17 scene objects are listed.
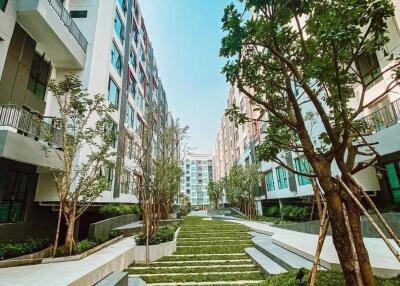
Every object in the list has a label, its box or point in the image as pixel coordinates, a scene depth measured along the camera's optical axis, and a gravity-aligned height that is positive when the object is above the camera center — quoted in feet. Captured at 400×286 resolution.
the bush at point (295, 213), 53.58 -1.66
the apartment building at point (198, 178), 326.24 +40.48
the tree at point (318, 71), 10.15 +7.40
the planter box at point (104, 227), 34.47 -2.68
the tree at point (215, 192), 179.42 +11.60
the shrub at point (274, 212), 75.18 -1.81
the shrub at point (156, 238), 29.85 -3.69
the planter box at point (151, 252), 28.17 -5.08
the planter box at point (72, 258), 23.97 -4.75
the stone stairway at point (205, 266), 20.75 -5.94
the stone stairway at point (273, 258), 19.44 -4.73
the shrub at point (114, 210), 44.66 -0.05
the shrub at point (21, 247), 25.07 -3.97
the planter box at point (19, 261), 22.58 -4.76
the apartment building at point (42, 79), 28.63 +20.40
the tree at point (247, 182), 78.91 +8.32
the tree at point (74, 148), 28.02 +7.83
